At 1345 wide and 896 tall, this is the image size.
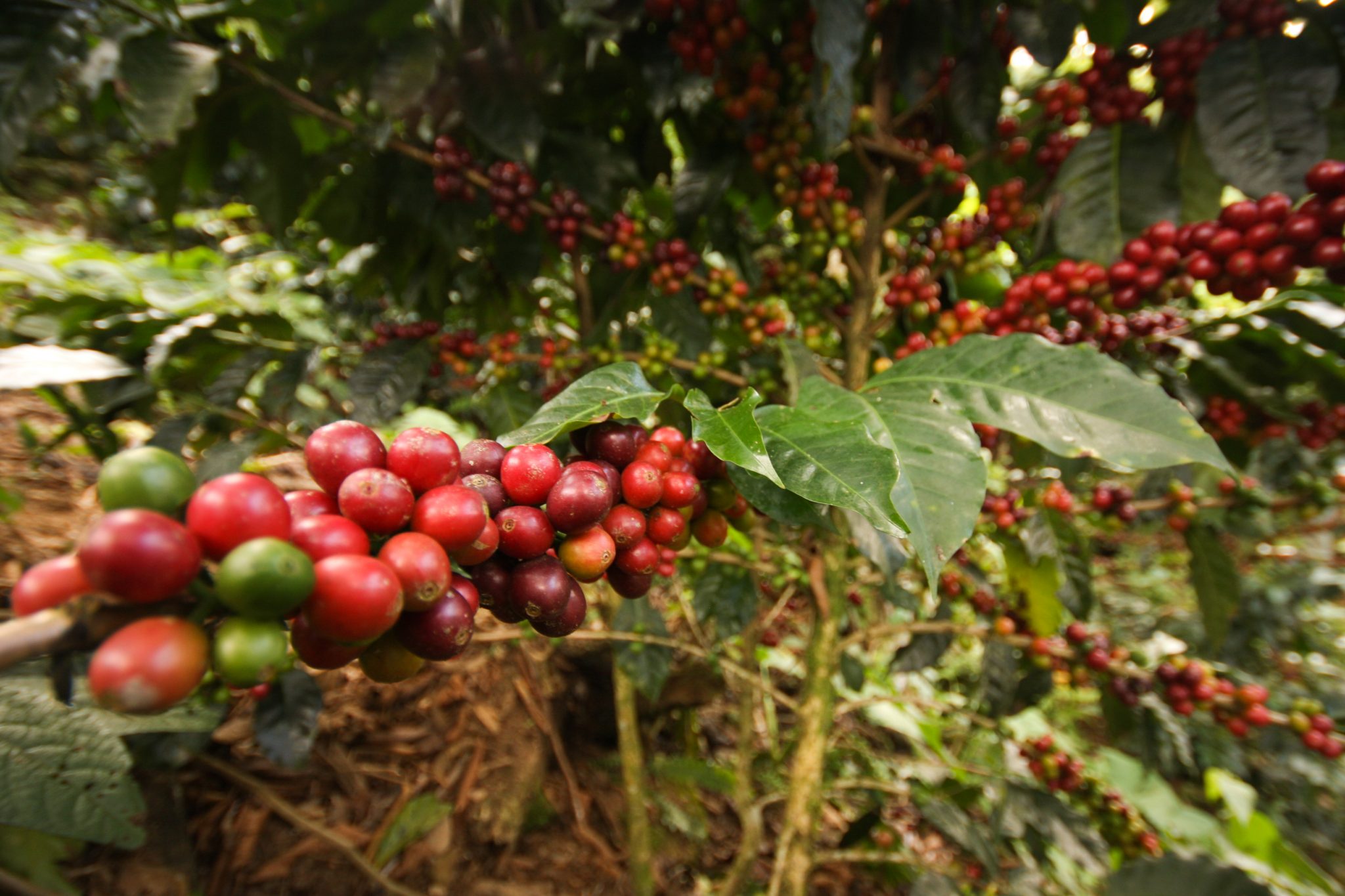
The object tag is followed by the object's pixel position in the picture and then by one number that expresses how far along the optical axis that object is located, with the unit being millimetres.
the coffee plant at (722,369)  128
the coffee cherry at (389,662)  128
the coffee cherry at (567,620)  139
